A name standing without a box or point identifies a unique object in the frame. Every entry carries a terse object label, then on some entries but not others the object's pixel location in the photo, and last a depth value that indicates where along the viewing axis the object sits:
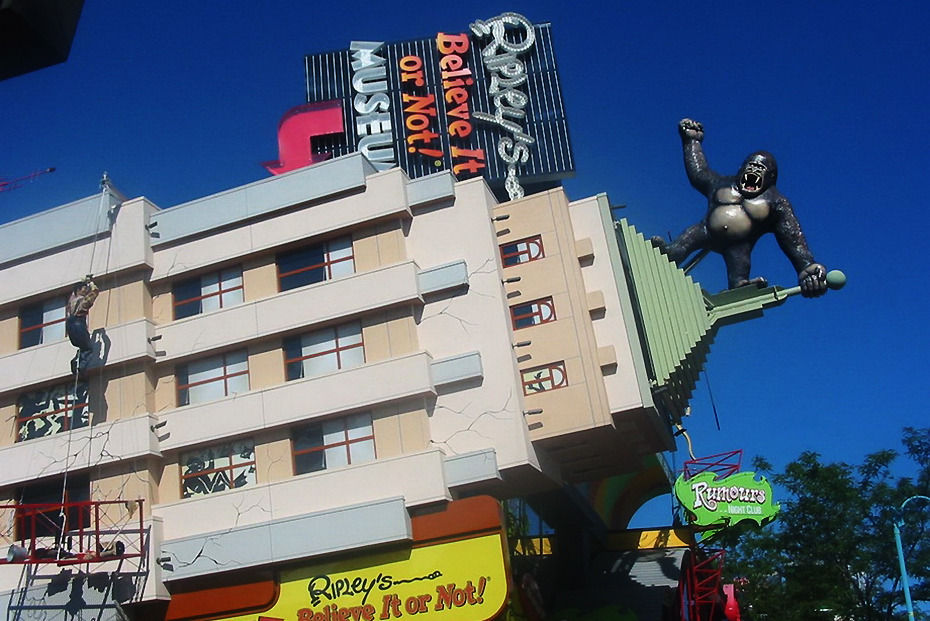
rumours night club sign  26.45
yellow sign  23.89
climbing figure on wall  28.53
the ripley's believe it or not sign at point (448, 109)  48.56
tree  33.81
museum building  25.64
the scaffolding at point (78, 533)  25.70
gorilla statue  29.22
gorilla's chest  29.70
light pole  25.98
